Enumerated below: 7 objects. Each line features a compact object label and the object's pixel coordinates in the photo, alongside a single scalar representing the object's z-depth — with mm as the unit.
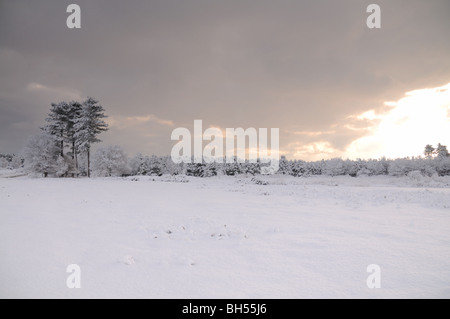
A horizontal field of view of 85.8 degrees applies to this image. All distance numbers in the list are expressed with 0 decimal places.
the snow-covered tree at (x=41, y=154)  38188
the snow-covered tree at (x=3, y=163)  143200
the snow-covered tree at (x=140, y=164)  93331
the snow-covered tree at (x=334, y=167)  80188
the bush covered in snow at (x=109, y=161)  57906
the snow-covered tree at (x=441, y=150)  81250
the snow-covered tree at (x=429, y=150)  86375
